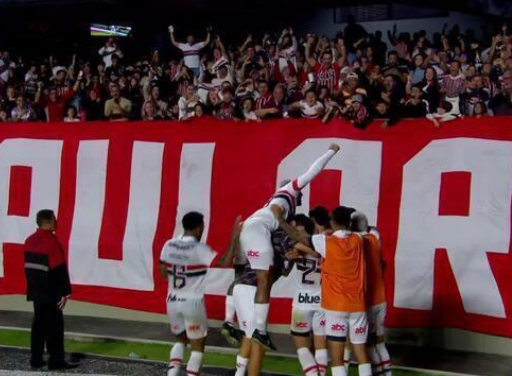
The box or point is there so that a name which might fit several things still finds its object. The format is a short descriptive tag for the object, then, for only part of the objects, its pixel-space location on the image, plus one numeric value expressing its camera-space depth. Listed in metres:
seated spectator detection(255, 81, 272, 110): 14.62
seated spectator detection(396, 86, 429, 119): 12.55
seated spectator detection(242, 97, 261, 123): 13.66
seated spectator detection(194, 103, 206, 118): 13.74
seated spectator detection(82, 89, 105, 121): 16.55
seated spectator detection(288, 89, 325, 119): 13.73
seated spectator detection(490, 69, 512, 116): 13.12
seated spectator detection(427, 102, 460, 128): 11.91
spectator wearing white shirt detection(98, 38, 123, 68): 20.69
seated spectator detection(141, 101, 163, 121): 14.56
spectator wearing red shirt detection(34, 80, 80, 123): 17.02
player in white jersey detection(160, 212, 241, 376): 10.23
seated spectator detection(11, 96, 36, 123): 16.64
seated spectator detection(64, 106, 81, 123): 15.70
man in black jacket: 11.74
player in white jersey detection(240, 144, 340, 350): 10.32
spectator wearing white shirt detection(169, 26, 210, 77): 18.80
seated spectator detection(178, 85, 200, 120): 14.44
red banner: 11.62
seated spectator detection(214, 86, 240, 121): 14.00
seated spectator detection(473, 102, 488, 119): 12.04
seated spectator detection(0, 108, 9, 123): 16.38
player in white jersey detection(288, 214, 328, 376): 10.56
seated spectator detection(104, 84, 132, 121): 15.38
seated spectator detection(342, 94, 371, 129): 12.38
